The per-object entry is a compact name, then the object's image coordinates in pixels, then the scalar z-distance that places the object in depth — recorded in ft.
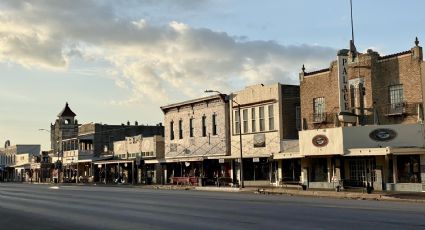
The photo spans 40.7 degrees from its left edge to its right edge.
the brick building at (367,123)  117.70
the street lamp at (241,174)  146.69
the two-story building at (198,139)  173.99
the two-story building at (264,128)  153.28
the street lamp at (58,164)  286.66
